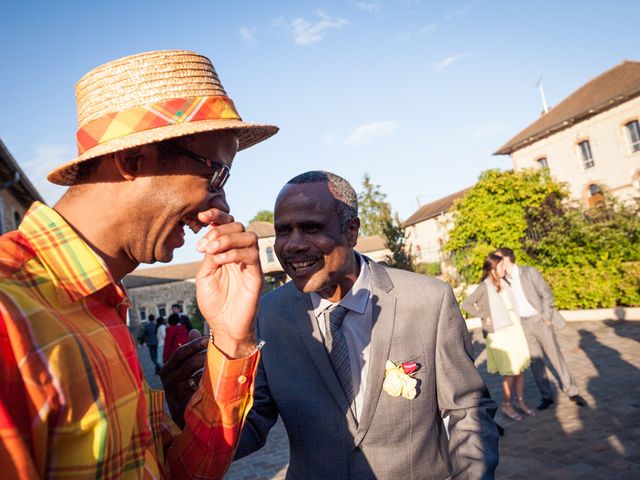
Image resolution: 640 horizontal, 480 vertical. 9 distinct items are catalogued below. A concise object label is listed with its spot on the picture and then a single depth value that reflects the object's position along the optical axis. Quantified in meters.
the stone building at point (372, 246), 59.34
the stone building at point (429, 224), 49.00
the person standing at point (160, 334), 14.23
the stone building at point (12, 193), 14.16
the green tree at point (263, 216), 72.37
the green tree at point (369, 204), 63.47
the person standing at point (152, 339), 16.20
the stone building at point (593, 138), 28.64
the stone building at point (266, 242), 49.98
